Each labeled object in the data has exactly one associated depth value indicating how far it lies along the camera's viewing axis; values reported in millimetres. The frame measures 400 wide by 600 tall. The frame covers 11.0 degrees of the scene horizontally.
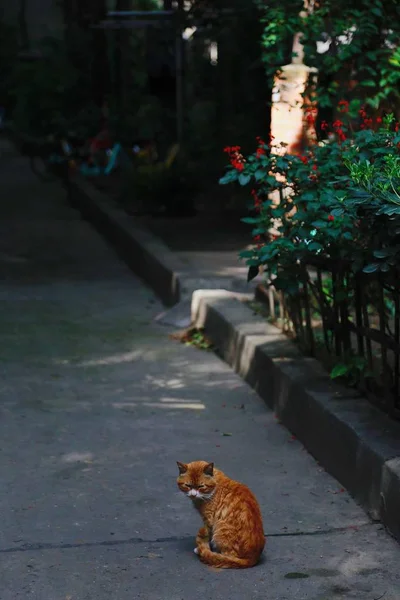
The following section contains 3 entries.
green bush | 8922
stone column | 16689
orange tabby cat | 8100
